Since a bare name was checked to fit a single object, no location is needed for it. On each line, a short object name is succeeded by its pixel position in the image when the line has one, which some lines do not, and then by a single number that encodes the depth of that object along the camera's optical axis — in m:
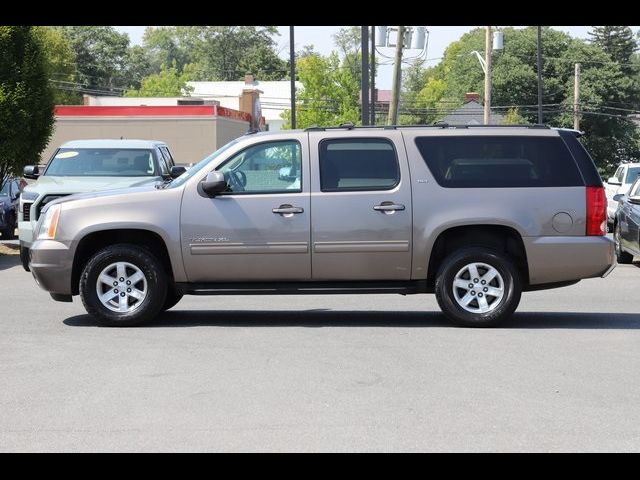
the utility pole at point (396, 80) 37.41
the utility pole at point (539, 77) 55.54
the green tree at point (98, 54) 122.69
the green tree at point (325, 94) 83.81
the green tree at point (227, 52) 144.00
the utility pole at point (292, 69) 42.08
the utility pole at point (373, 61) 40.26
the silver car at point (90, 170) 17.81
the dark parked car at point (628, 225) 18.16
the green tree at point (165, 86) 117.62
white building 126.94
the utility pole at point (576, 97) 75.19
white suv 29.31
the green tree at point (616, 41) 121.75
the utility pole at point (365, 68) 30.67
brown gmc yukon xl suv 11.55
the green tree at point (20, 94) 22.33
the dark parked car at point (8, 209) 25.81
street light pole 51.22
